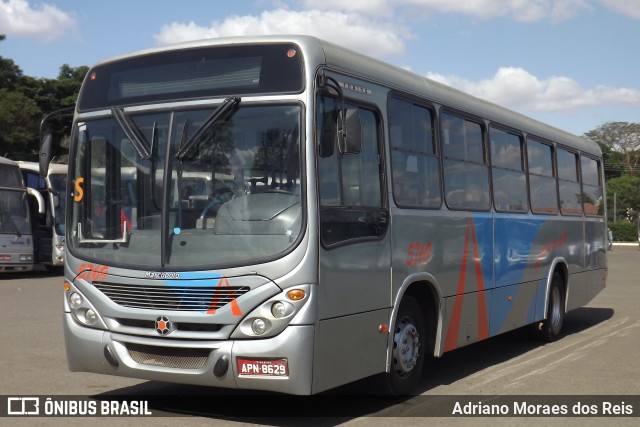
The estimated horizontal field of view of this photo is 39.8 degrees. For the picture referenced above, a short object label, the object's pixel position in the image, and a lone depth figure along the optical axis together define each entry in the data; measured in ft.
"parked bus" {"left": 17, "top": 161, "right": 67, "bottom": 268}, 89.56
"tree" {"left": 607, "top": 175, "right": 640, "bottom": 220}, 299.79
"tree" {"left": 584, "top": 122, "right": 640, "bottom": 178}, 340.18
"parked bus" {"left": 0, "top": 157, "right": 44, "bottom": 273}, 84.23
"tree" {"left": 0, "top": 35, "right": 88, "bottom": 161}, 136.67
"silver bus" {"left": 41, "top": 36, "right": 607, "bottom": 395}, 21.91
